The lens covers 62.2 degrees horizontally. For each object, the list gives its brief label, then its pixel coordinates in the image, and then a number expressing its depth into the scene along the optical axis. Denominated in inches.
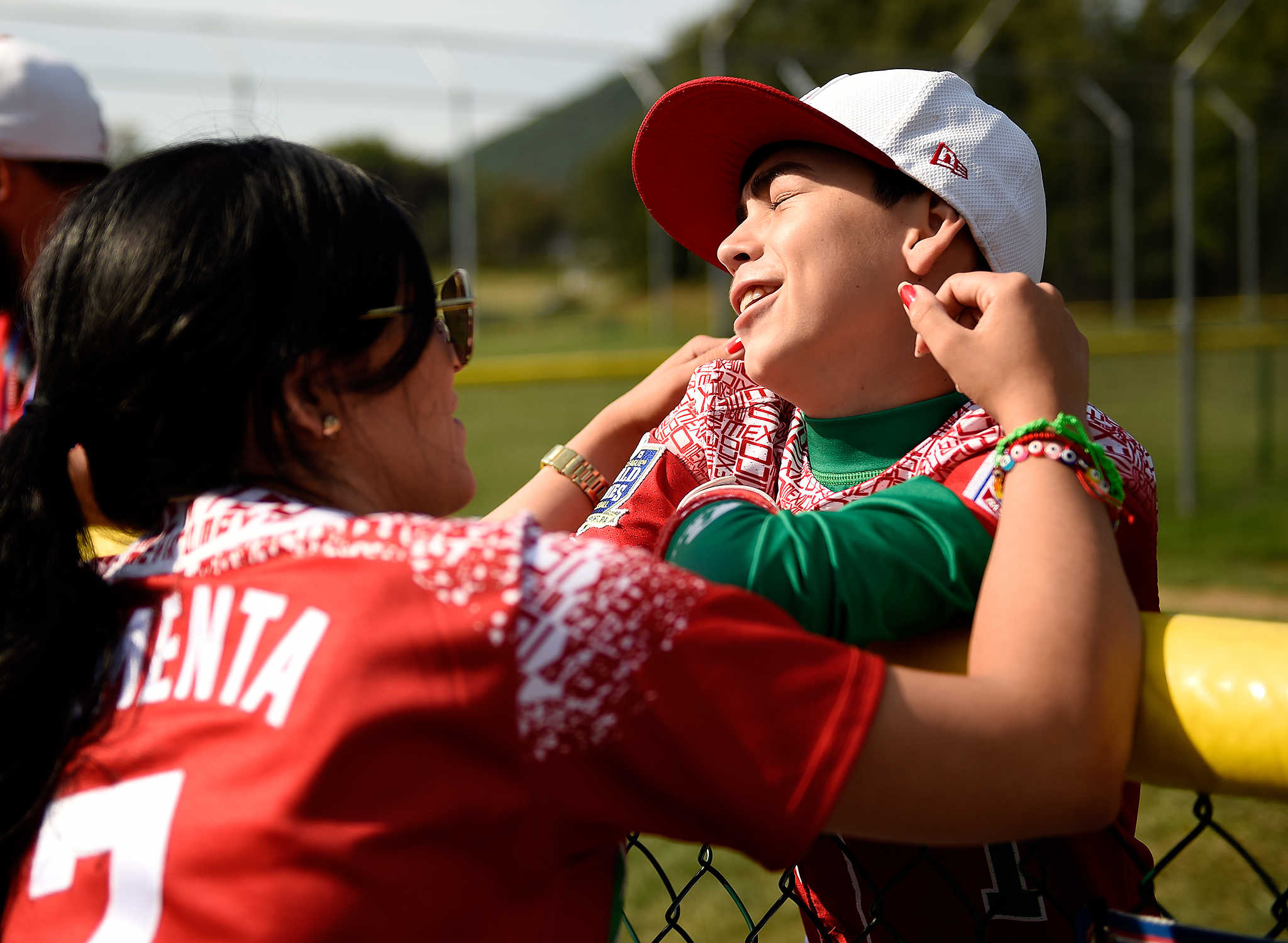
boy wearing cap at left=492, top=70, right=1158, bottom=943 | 43.6
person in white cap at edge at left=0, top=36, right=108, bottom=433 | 105.9
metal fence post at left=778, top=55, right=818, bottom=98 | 322.3
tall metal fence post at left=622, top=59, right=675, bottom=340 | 763.4
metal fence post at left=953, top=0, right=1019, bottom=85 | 320.5
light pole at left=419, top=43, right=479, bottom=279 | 619.5
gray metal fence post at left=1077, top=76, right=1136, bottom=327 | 575.5
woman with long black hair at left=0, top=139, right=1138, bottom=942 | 33.6
